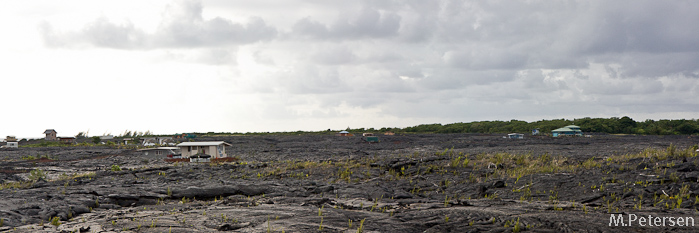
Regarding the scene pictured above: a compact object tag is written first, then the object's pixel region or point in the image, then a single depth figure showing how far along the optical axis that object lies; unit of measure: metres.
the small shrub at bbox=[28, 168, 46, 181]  30.65
